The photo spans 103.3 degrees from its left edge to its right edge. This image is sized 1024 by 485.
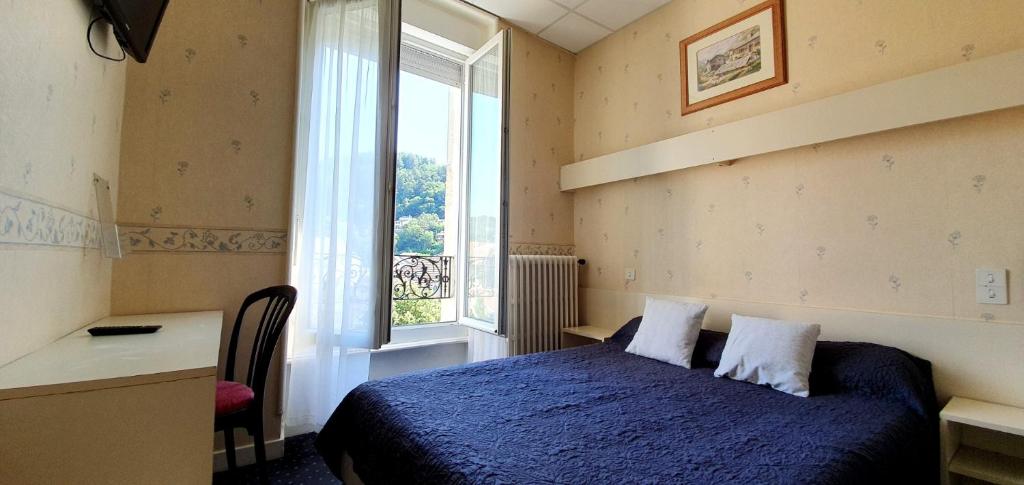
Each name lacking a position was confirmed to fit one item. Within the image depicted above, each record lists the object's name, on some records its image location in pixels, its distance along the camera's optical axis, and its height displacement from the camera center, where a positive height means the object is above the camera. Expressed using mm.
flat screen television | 1244 +773
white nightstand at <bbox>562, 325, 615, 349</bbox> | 2936 -538
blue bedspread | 1106 -553
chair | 1563 -531
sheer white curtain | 2178 +270
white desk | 759 -329
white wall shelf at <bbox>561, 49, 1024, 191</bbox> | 1591 +715
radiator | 2947 -300
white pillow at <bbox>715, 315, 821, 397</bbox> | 1777 -423
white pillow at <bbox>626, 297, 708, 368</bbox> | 2211 -399
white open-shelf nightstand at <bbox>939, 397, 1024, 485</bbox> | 1401 -687
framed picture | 2322 +1266
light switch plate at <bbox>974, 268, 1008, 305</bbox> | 1627 -84
